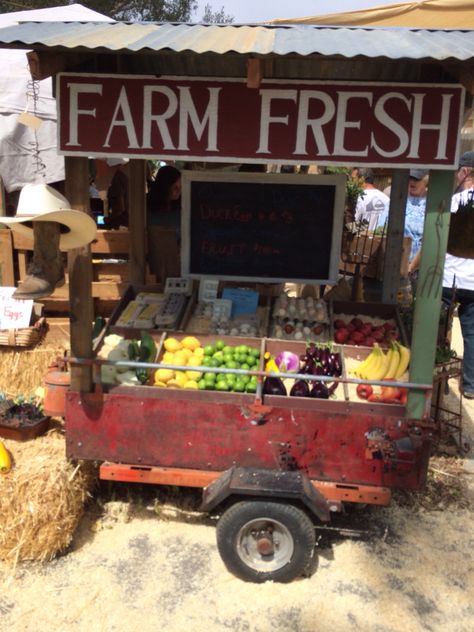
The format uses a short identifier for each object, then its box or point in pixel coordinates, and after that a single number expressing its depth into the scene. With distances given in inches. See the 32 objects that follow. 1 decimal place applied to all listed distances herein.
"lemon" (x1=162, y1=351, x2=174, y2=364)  191.7
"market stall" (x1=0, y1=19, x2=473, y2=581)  146.9
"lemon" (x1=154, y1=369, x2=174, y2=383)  181.8
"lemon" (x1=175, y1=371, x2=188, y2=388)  179.8
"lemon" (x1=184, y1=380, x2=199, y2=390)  177.8
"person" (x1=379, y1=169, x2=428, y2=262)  336.2
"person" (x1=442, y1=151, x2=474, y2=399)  253.3
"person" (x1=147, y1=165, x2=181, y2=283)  263.9
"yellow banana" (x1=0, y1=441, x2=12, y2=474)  171.0
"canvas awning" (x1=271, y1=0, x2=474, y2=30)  261.9
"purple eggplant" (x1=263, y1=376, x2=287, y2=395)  170.9
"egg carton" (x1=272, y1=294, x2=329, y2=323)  224.5
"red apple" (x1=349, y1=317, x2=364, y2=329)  225.5
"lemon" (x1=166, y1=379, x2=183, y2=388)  179.0
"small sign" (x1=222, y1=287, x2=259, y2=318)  229.1
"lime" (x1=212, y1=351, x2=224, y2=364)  189.3
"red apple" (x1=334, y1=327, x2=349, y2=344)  217.0
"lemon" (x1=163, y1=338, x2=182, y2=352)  198.2
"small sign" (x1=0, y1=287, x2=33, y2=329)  252.2
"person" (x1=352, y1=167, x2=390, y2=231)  389.1
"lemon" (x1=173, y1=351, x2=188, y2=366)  191.0
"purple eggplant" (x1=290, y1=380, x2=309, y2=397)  173.2
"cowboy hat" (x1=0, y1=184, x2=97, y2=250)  145.7
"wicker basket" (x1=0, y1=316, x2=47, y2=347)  247.9
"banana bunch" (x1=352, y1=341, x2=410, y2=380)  188.7
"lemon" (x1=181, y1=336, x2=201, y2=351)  200.5
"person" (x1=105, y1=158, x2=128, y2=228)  320.4
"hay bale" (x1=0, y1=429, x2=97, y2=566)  161.8
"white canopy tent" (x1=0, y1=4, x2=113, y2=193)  278.4
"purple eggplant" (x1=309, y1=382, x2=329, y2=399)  173.9
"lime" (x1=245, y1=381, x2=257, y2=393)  175.5
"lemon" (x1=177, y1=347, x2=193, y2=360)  194.7
